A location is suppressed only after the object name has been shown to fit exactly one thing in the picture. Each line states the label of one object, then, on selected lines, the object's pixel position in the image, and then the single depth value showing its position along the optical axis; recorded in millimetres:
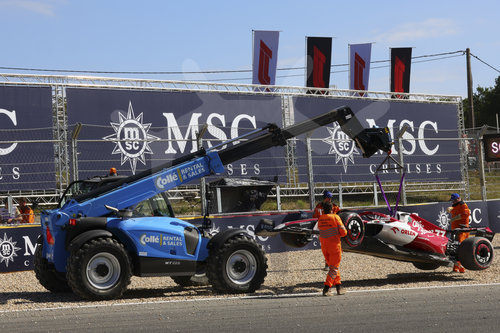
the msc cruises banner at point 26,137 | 19766
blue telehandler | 10219
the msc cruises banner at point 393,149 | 26344
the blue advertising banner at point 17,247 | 13953
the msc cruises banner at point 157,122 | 21531
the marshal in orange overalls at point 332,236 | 10347
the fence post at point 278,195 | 20052
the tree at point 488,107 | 66375
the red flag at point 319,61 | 30734
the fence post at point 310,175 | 16812
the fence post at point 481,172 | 20723
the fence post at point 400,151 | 17950
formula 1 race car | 11453
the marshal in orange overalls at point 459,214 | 14727
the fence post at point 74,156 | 14234
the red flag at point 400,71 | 34688
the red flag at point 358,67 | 33188
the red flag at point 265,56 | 29469
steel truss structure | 20938
